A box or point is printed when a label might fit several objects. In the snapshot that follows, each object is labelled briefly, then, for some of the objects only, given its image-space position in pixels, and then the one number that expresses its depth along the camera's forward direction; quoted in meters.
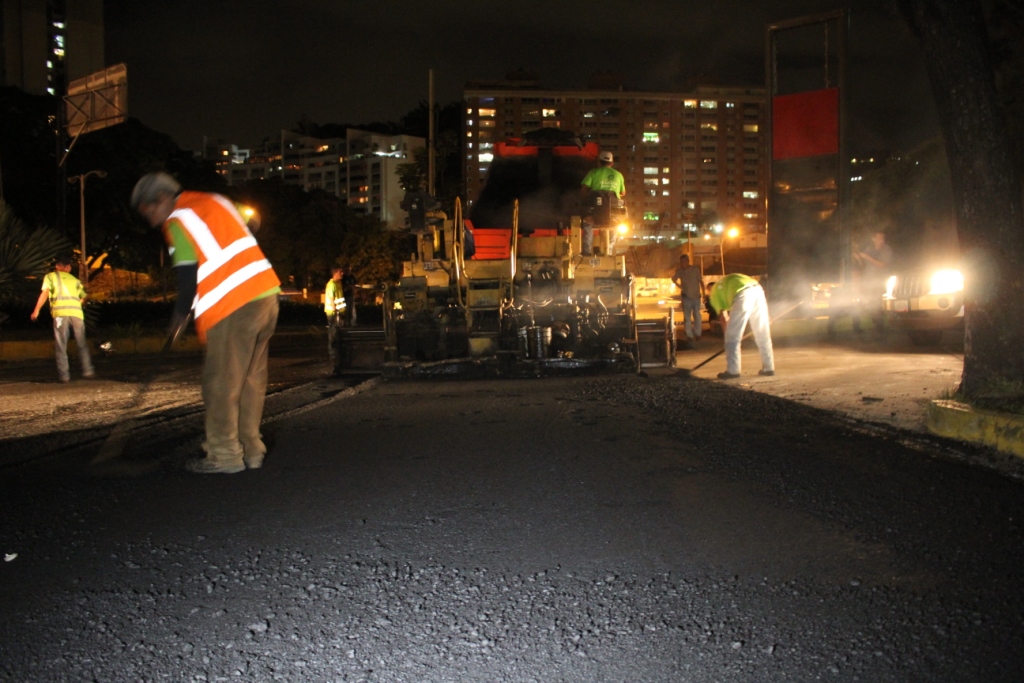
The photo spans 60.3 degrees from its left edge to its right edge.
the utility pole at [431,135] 17.77
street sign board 21.44
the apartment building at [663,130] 133.00
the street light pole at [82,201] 31.47
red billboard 17.30
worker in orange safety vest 5.18
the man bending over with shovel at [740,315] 10.55
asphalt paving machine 11.05
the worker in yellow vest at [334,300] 17.16
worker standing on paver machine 11.20
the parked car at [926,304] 13.02
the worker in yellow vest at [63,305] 11.99
